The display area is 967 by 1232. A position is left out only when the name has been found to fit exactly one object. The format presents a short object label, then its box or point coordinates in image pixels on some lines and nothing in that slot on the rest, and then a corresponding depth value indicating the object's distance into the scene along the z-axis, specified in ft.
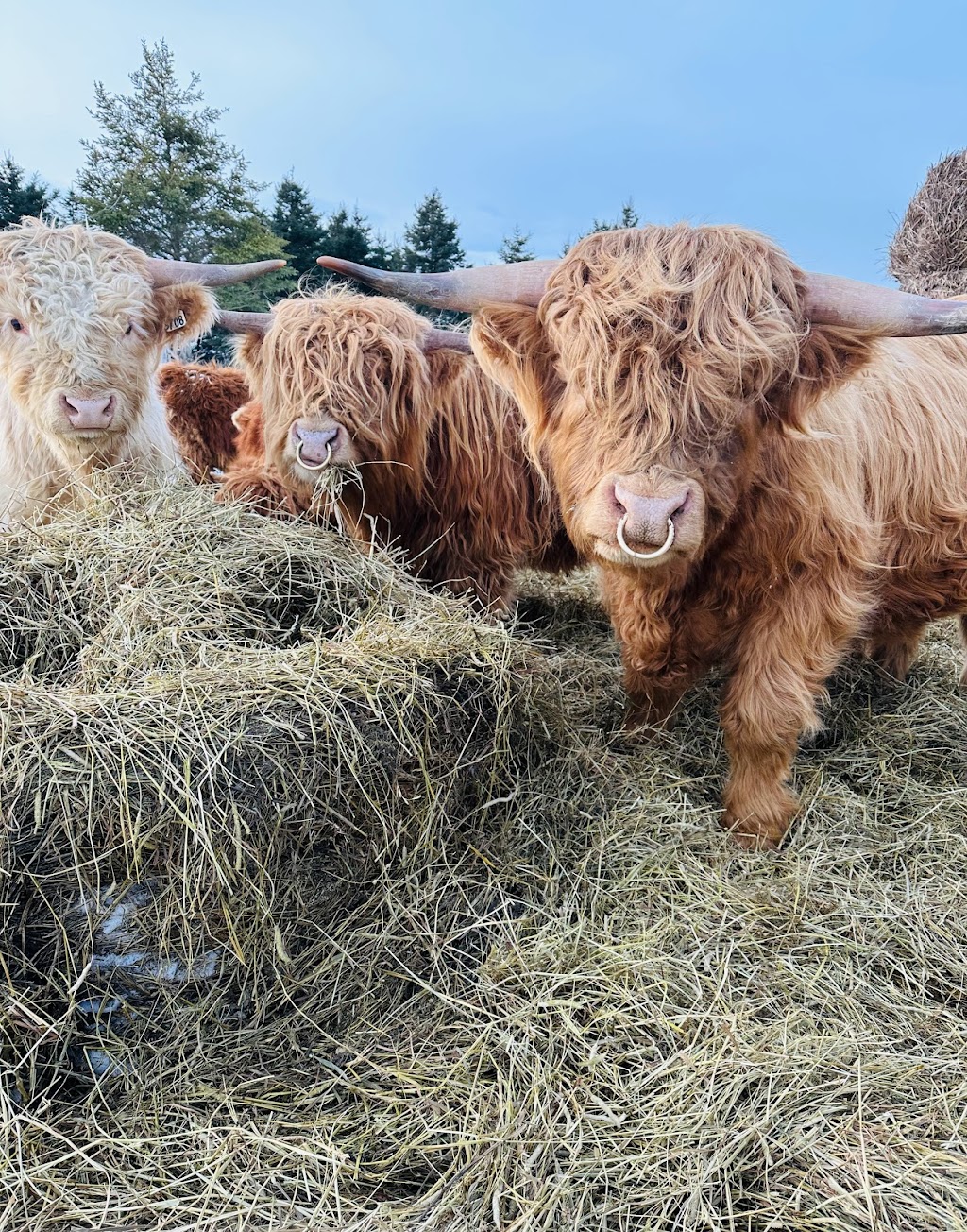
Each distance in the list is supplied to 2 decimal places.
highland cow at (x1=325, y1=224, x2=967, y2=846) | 5.62
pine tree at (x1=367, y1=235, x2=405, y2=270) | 63.16
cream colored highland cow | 8.76
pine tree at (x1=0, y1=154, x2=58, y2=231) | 55.52
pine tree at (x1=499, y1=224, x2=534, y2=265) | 79.25
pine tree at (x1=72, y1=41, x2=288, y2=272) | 55.01
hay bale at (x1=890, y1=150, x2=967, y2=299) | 21.13
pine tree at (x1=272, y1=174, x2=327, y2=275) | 62.18
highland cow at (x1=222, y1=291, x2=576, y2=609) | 8.46
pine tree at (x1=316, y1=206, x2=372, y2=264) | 60.23
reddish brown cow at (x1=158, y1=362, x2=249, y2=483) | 16.10
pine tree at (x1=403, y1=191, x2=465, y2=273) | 72.33
